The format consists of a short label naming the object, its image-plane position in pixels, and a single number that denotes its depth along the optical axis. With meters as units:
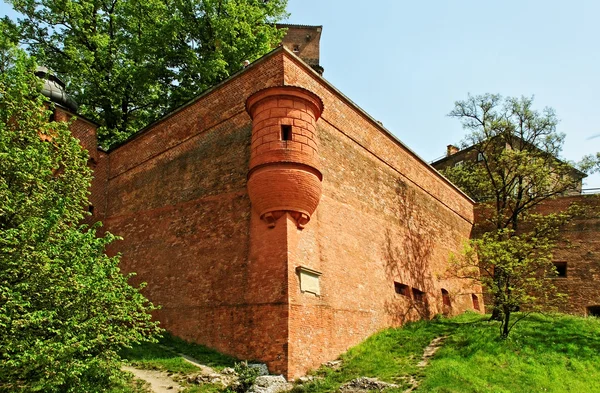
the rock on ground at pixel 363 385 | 11.42
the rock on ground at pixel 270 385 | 11.34
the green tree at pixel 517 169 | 20.47
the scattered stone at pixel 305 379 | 11.98
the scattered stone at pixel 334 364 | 12.99
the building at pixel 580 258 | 24.98
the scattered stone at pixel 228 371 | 12.15
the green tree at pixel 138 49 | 24.83
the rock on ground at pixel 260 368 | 11.98
